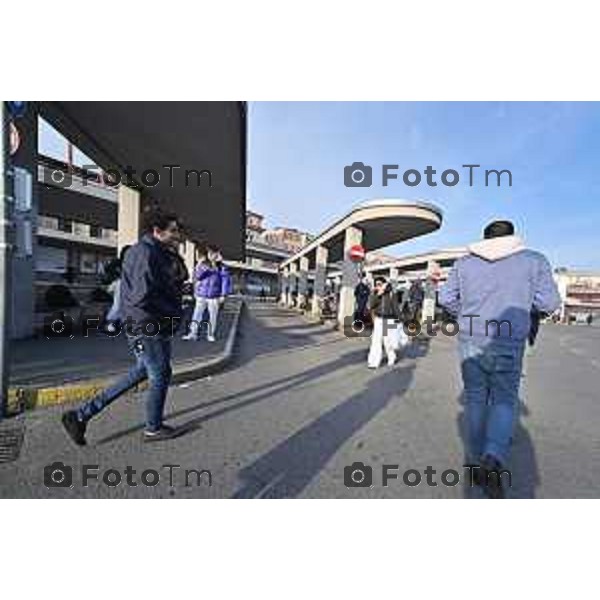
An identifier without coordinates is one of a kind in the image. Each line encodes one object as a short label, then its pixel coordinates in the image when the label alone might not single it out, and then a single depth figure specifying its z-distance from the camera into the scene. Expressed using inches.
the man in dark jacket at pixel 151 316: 147.9
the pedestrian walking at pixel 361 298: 594.4
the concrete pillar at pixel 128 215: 524.7
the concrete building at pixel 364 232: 565.6
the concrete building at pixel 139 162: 300.0
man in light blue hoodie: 133.4
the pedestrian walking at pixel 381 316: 328.8
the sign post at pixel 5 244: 166.8
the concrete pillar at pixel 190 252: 1008.2
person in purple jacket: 374.0
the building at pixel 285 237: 2835.9
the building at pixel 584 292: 2822.3
